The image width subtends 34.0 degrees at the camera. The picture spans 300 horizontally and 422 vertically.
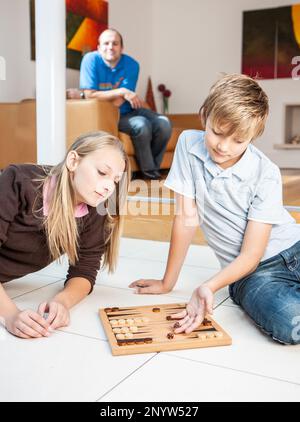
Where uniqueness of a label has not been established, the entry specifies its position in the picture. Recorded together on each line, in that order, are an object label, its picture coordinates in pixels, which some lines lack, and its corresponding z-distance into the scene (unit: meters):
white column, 2.71
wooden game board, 1.14
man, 3.74
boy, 1.25
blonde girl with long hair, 1.34
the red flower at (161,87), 6.42
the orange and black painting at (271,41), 5.72
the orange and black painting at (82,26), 4.62
